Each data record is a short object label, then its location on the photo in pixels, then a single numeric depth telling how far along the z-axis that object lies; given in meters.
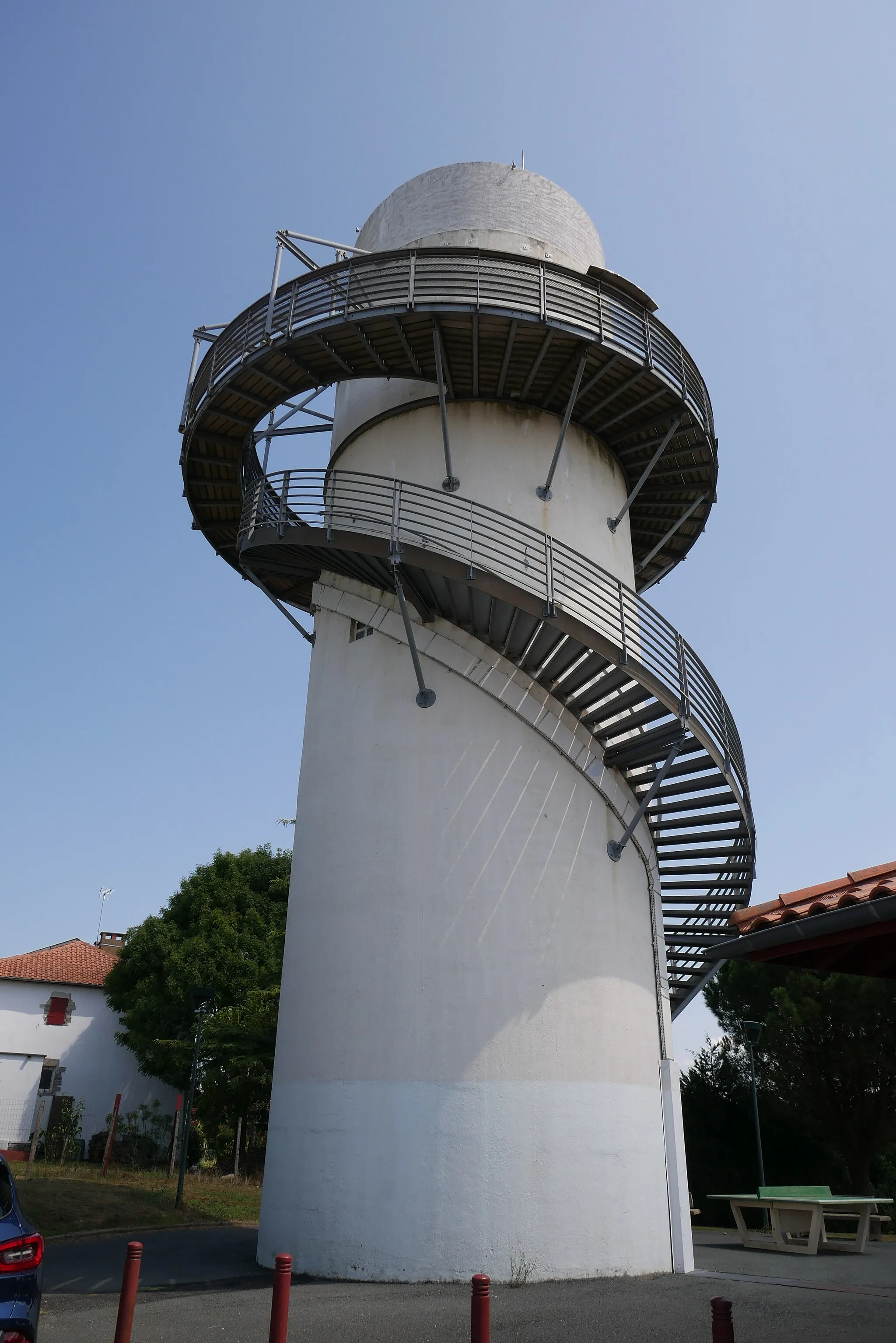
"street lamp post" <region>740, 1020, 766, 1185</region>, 24.67
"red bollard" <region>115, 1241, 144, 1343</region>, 6.57
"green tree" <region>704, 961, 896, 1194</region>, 24.80
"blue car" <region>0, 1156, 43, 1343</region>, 5.30
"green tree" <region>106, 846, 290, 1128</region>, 26.30
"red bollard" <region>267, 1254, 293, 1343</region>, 6.34
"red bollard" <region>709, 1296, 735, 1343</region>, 4.61
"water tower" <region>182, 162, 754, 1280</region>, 10.81
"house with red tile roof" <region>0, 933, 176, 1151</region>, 33.53
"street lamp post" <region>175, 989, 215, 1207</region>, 16.81
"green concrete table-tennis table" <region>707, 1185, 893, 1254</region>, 14.27
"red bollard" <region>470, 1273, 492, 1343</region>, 5.73
